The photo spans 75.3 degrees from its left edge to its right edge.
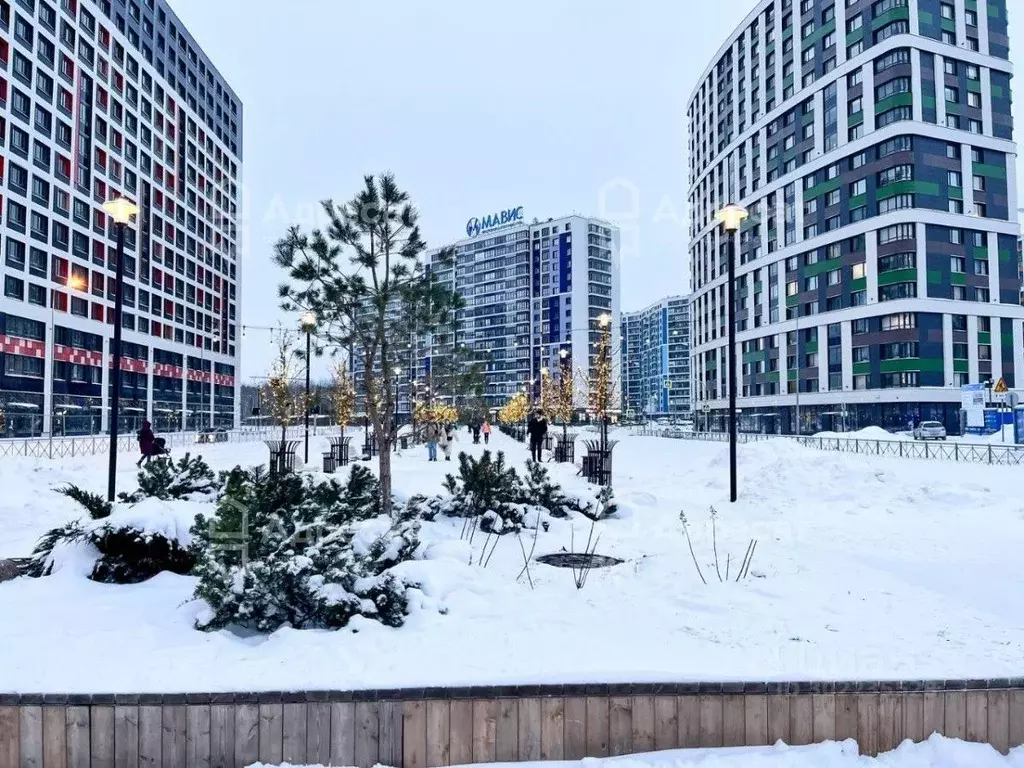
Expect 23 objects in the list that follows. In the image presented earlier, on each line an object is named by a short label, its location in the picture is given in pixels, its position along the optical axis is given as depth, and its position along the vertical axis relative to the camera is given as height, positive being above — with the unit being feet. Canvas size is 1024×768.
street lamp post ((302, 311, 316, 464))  38.50 +4.84
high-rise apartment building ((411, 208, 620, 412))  453.99 +80.49
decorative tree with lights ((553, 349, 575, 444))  122.02 +2.23
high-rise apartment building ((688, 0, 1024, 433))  176.45 +53.46
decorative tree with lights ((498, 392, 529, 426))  293.43 -3.16
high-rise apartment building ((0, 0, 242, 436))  150.92 +54.27
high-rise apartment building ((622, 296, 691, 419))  599.57 +36.60
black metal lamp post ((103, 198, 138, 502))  38.37 +10.39
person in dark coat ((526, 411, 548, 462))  77.61 -3.09
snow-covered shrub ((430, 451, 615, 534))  34.58 -5.44
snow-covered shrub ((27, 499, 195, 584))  22.58 -4.91
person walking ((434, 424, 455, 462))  84.36 -4.99
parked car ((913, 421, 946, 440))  146.61 -7.08
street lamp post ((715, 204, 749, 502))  45.50 +11.84
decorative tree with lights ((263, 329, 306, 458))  101.30 +5.09
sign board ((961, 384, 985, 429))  129.70 -1.02
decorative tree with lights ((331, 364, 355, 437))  113.80 +1.61
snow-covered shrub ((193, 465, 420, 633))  17.70 -4.63
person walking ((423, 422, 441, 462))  84.64 -4.54
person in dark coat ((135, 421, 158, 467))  65.67 -3.60
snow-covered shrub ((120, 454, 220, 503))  32.99 -4.01
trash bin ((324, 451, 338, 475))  71.09 -6.64
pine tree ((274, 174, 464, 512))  36.45 +6.40
